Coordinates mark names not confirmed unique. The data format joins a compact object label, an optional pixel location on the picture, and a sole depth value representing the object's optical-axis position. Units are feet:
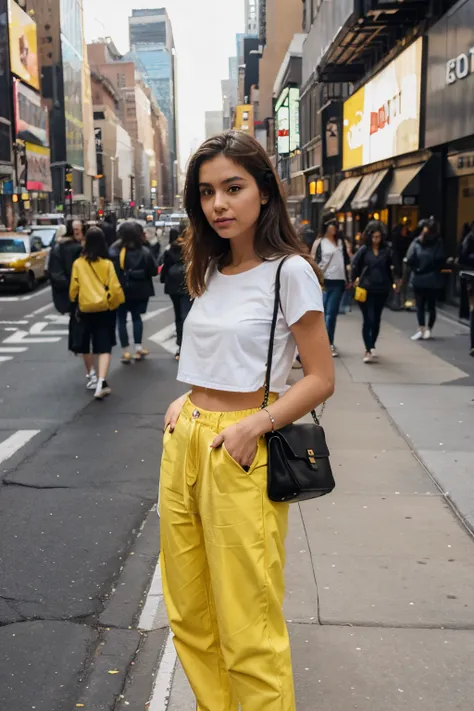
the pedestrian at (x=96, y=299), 28.48
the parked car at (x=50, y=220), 137.75
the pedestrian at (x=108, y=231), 74.08
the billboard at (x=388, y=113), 58.44
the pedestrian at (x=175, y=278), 35.91
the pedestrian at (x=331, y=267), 36.14
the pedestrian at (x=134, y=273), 36.40
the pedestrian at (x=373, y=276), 34.19
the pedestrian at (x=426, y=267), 40.29
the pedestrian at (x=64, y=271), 31.53
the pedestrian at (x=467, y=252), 40.75
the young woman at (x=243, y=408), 7.48
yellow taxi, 73.05
